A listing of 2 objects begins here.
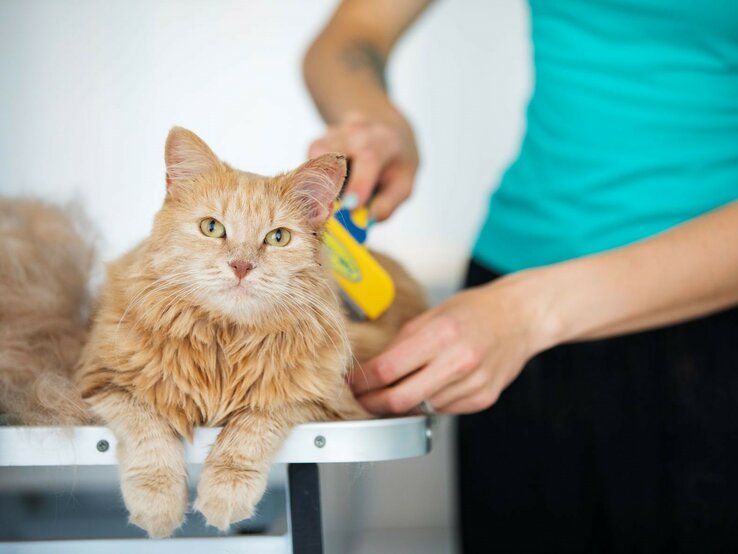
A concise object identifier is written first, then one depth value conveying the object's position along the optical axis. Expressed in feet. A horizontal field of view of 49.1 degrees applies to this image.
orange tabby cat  2.47
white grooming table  2.45
